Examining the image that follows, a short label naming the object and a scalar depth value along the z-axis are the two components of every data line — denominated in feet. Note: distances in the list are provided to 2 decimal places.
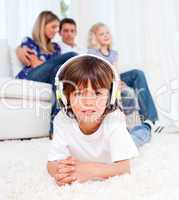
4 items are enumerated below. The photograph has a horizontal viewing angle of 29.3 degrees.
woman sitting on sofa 7.78
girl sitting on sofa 7.28
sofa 6.45
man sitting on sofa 7.22
